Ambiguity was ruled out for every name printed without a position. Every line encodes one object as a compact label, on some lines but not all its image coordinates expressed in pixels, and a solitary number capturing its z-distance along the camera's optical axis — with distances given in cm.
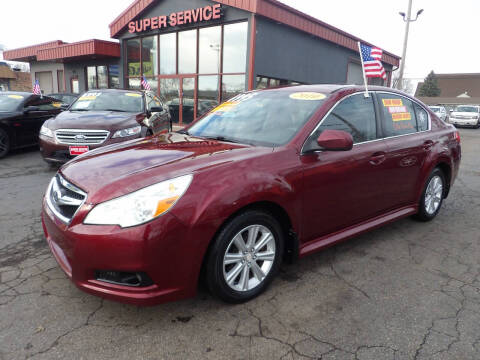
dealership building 1238
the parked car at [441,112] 2557
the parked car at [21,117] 754
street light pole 1929
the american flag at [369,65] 525
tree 6725
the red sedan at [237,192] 208
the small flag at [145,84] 1398
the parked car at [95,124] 589
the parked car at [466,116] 2469
